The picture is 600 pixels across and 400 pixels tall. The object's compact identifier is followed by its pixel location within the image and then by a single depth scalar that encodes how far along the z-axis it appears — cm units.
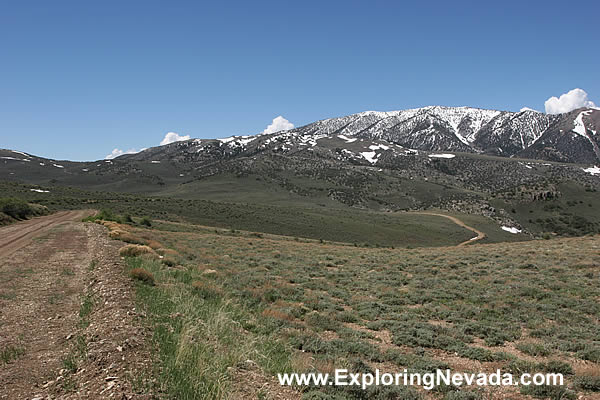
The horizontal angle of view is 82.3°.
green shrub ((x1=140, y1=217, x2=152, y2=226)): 4333
